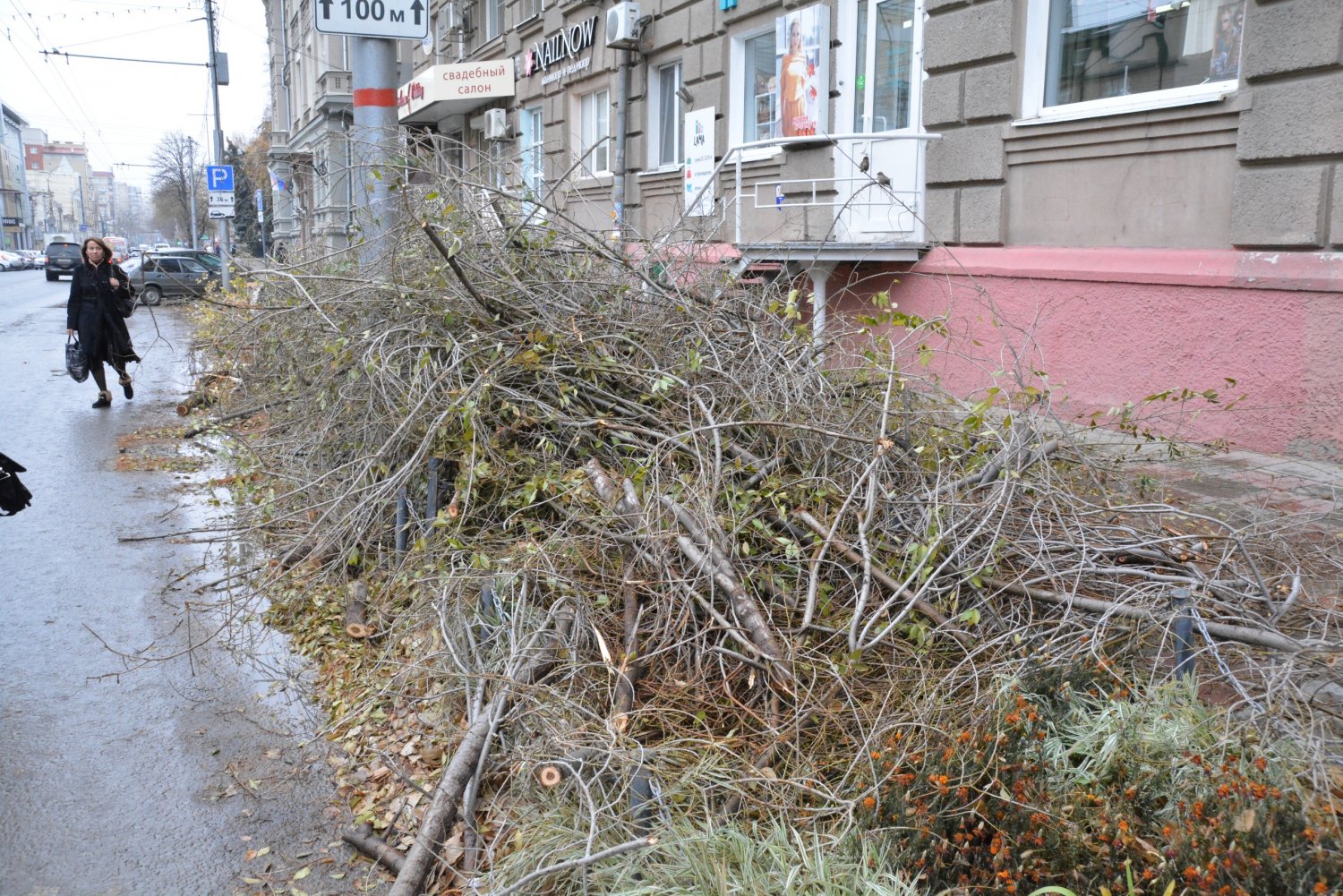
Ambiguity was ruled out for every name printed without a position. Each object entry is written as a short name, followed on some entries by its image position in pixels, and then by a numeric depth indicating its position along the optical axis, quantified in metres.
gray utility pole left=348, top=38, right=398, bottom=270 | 7.04
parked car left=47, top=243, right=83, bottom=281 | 47.88
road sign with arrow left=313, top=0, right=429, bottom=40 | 7.55
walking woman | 11.38
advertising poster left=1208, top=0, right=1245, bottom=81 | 6.96
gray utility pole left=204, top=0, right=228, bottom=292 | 32.12
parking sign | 24.19
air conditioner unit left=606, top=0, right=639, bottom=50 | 15.21
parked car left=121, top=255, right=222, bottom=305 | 27.56
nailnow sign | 17.30
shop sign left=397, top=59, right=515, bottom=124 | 21.02
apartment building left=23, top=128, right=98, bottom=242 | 142.75
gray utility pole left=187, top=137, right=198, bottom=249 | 59.97
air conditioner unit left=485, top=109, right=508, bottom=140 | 21.03
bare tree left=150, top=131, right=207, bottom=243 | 68.44
